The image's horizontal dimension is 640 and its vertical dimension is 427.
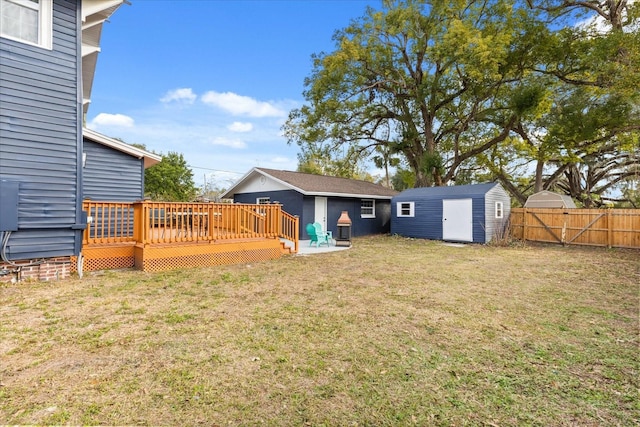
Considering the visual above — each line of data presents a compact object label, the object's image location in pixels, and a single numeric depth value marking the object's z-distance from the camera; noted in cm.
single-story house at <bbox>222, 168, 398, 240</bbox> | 1349
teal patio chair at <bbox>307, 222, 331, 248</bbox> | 1133
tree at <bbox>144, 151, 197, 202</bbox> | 2088
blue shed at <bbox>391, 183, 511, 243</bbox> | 1281
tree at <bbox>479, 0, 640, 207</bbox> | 1345
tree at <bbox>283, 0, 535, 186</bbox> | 1631
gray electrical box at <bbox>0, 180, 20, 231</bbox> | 473
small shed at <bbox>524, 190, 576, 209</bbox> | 1802
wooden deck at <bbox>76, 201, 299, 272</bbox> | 636
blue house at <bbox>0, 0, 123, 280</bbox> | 485
